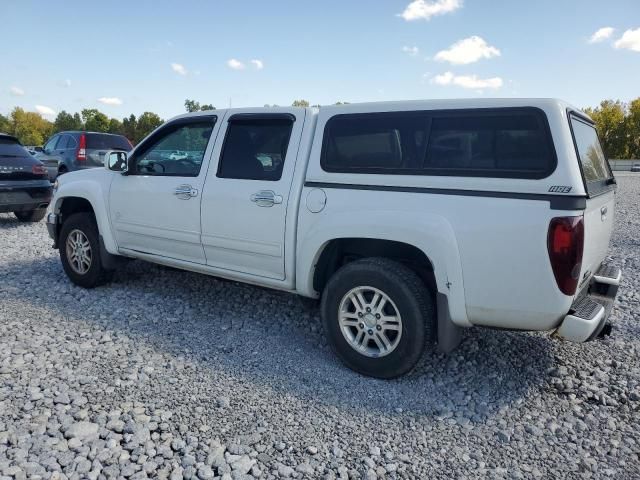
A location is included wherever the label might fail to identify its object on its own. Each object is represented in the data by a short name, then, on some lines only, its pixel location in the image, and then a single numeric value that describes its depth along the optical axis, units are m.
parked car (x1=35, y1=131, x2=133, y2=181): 12.33
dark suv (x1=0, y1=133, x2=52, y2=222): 8.45
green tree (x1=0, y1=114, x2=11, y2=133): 89.94
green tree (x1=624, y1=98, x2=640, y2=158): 72.06
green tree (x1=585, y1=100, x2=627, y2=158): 73.00
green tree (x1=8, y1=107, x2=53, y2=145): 91.56
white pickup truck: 2.87
